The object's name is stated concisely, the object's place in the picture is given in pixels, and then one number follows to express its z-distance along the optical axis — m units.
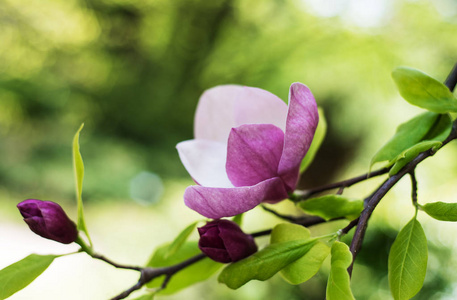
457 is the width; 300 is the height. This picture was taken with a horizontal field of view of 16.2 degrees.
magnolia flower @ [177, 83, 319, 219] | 0.78
